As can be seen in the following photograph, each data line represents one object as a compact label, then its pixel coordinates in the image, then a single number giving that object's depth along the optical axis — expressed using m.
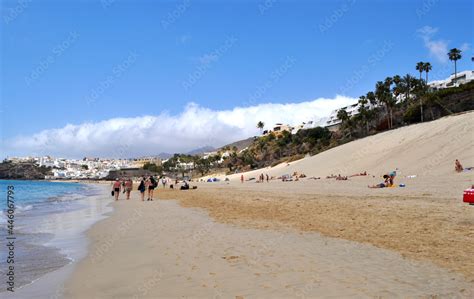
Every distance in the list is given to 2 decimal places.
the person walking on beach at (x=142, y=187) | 32.15
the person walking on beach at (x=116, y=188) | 34.91
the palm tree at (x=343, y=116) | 94.88
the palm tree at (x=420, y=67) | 91.24
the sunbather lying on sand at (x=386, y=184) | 28.26
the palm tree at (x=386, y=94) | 79.25
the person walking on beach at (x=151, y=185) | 31.59
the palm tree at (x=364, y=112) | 88.57
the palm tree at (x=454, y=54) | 92.50
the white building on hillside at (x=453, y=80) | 101.74
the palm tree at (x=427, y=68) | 90.94
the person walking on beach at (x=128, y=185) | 35.97
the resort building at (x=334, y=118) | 128.27
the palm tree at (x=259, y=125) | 180.00
